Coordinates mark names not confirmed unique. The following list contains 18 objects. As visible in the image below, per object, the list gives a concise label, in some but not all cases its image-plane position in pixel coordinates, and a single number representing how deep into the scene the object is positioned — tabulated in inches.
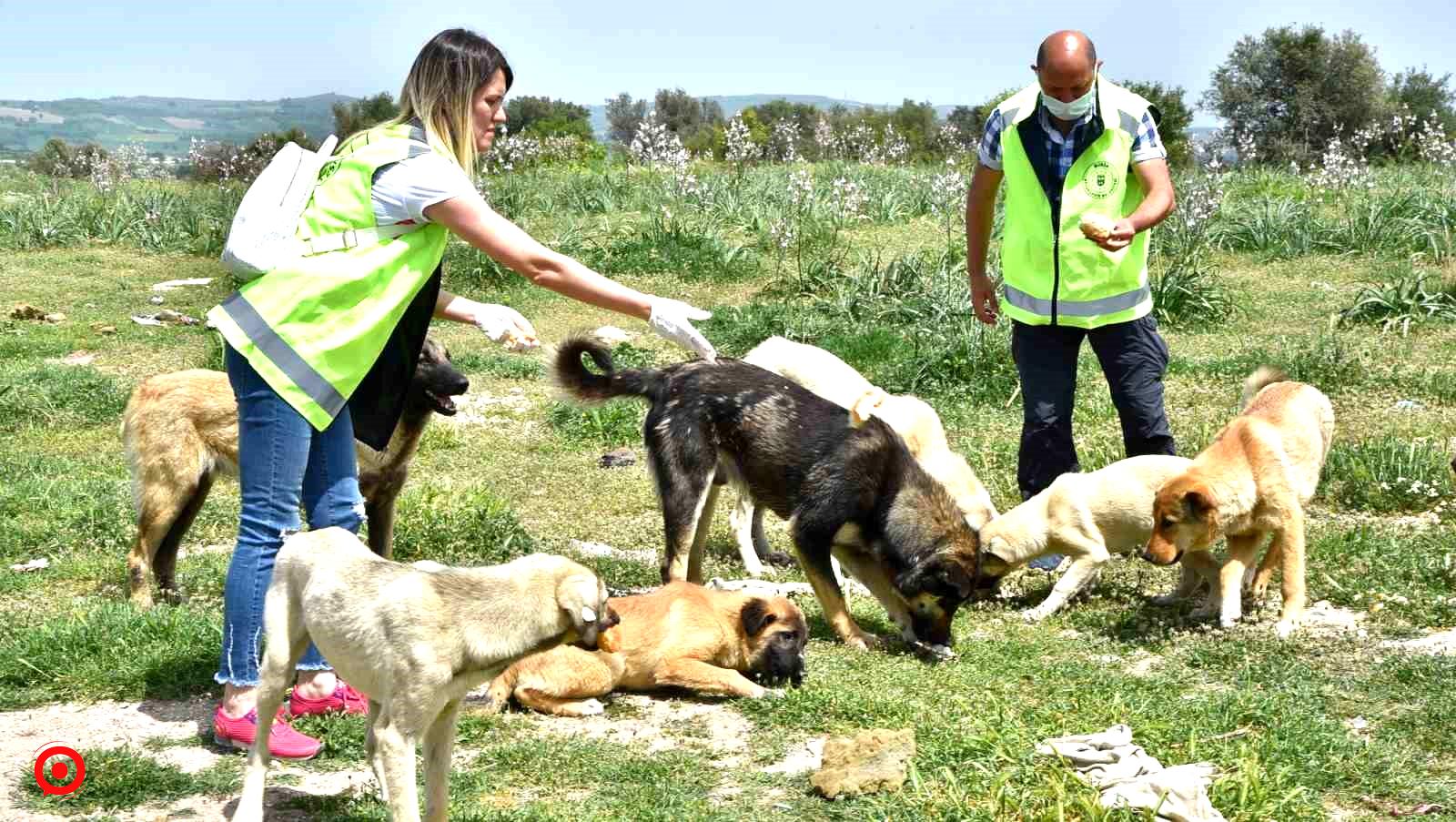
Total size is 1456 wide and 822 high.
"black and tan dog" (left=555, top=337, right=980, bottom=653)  241.3
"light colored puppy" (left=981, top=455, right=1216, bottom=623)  262.1
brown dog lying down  208.8
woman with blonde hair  172.6
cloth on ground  154.6
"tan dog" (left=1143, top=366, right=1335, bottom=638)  240.1
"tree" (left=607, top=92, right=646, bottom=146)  1952.5
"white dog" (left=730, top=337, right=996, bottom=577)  291.1
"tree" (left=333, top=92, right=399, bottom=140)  1190.3
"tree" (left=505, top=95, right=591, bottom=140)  1663.4
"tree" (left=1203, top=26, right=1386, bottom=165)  1441.9
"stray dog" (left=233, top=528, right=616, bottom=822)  149.8
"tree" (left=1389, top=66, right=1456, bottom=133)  1598.2
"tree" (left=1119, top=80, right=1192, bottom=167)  1353.7
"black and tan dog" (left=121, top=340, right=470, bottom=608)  258.4
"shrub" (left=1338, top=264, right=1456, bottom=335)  454.0
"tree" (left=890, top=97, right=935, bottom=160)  1665.4
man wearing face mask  260.7
